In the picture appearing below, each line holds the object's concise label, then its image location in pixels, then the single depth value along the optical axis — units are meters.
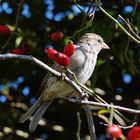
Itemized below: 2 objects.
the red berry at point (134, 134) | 5.68
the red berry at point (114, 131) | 5.63
